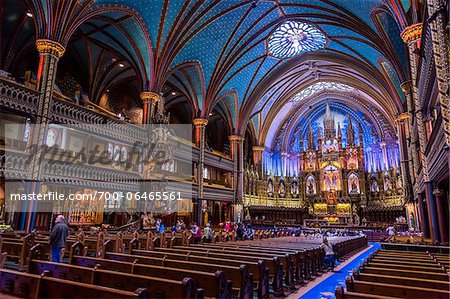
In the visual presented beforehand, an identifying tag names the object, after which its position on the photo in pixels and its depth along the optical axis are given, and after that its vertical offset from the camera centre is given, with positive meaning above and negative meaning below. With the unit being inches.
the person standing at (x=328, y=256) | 388.2 -58.7
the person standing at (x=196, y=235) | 532.3 -46.8
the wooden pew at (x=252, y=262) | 228.4 -43.4
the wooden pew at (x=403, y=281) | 148.9 -36.2
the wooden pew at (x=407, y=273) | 171.0 -37.0
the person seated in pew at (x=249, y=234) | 662.6 -55.7
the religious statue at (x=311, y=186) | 1439.5 +124.7
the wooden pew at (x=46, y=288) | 108.2 -33.2
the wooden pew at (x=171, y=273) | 163.8 -39.3
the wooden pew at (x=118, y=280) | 130.7 -36.1
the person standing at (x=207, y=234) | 523.6 -43.8
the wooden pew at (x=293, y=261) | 282.5 -50.2
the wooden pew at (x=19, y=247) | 261.2 -39.8
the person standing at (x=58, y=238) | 269.4 -28.6
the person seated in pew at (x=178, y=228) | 687.0 -45.3
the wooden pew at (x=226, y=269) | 191.0 -42.0
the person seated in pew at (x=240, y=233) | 654.9 -51.7
